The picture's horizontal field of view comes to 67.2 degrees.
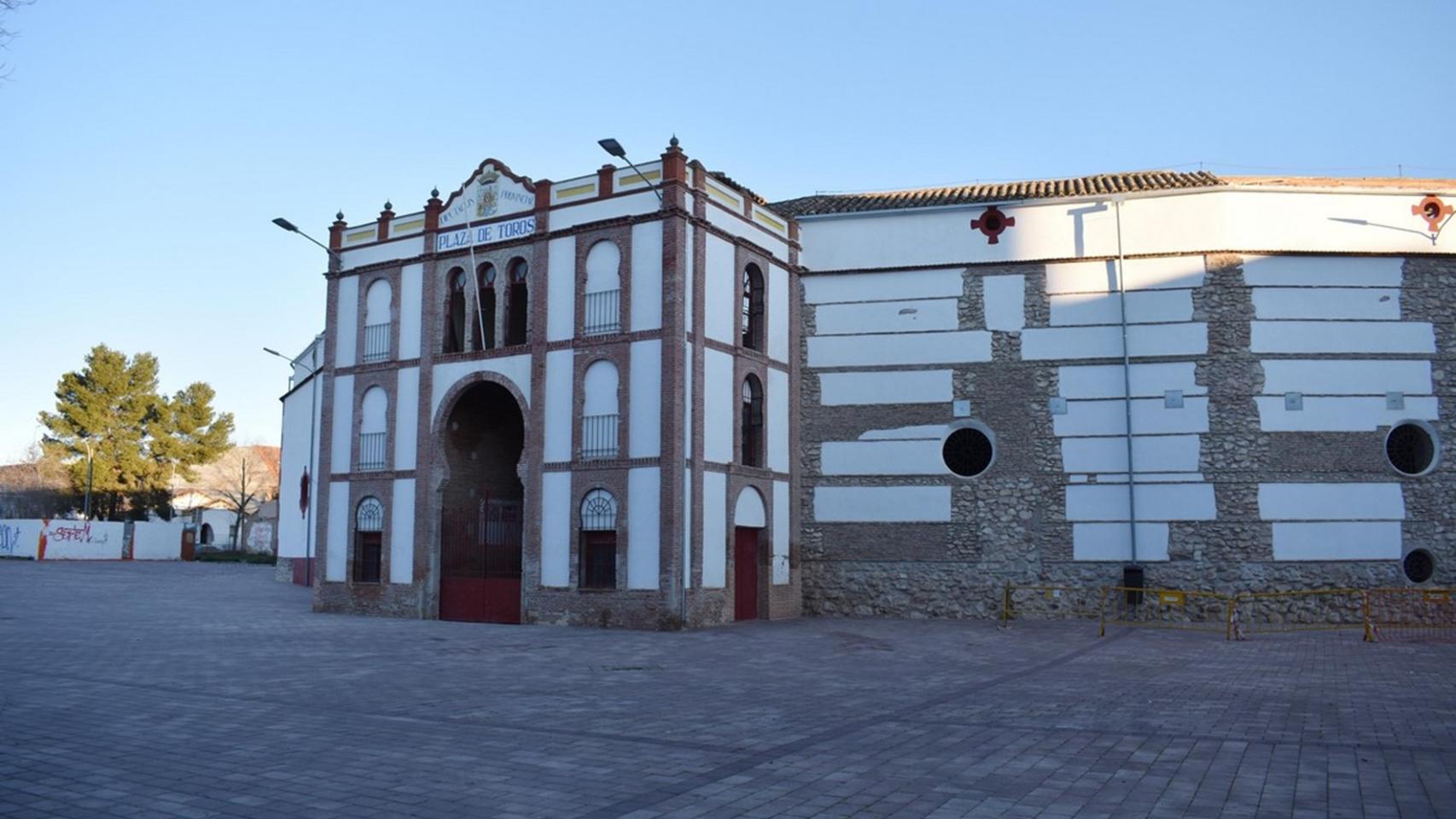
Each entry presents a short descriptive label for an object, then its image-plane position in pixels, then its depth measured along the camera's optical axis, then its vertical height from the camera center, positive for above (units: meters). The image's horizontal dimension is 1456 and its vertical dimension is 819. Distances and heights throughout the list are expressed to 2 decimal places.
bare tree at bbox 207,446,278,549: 81.38 +3.07
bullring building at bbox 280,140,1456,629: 22.64 +2.72
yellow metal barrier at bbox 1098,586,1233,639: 22.84 -1.88
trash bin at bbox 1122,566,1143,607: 23.42 -1.32
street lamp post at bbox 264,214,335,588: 36.38 +1.19
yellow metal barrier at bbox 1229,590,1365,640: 22.77 -1.84
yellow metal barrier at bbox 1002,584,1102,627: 23.83 -1.79
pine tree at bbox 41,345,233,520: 65.00 +5.21
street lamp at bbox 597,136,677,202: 19.78 +6.74
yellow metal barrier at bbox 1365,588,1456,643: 21.80 -1.83
